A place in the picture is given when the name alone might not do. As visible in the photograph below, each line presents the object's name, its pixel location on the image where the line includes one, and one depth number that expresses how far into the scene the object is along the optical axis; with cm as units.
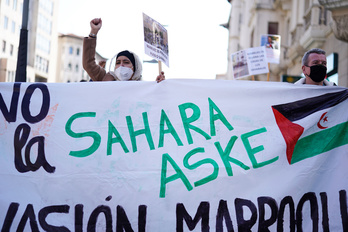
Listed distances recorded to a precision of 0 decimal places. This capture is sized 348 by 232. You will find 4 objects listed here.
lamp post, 727
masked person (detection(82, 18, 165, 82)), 465
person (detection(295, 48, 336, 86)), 469
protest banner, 397
